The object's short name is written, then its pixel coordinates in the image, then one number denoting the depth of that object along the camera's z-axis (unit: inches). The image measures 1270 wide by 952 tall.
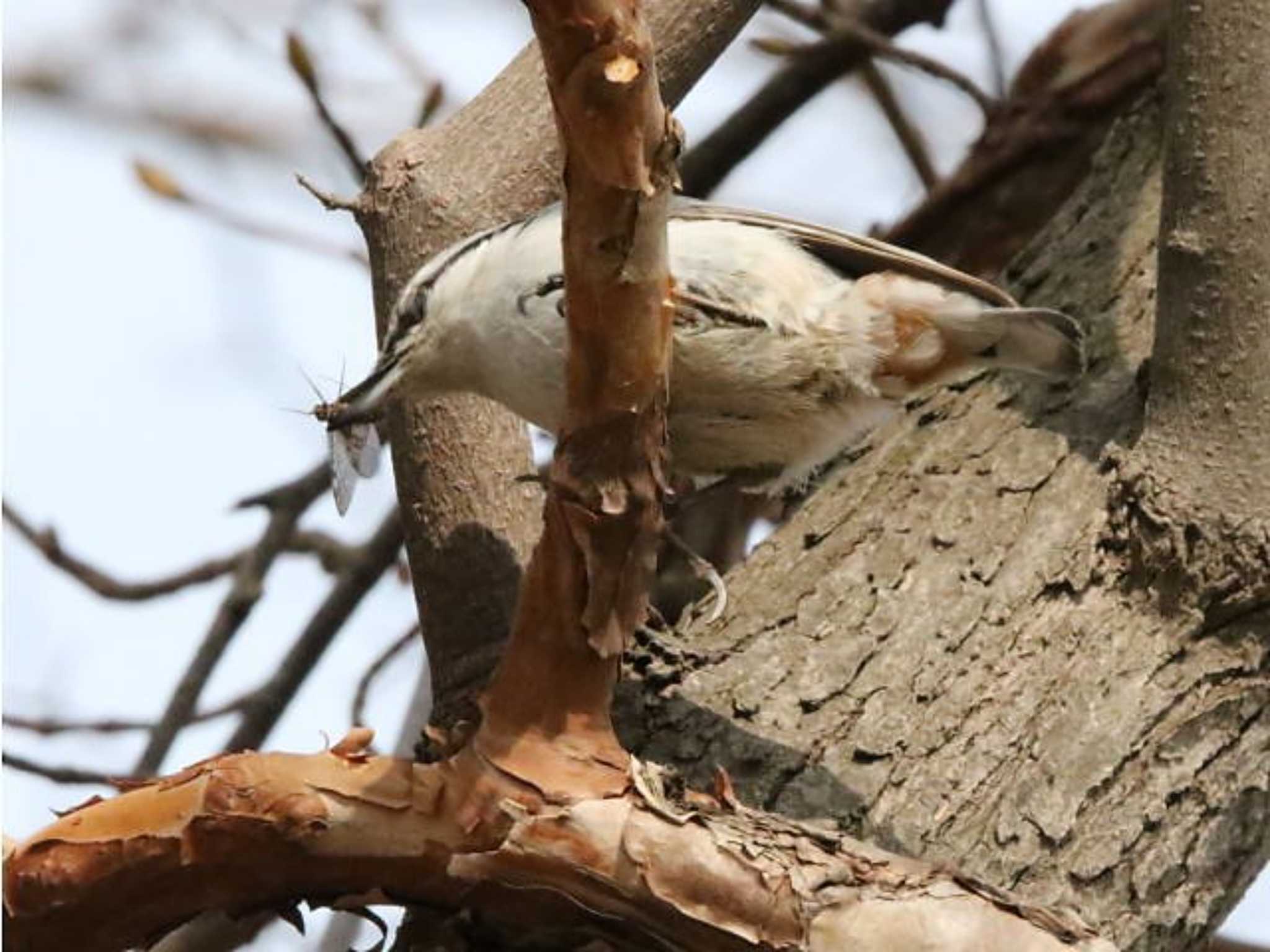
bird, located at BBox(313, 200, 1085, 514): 223.3
